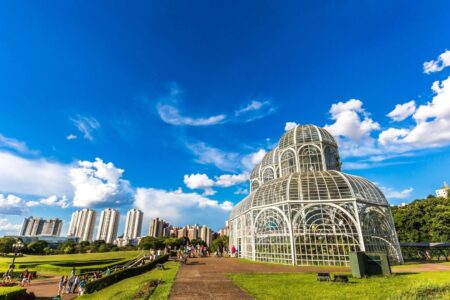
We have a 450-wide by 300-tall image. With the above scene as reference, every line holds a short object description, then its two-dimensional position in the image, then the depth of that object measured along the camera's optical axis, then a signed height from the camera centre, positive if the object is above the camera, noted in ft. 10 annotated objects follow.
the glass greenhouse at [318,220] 80.89 +4.82
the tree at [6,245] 277.44 -17.84
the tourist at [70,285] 69.52 -16.27
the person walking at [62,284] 68.56 -15.82
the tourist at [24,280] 81.97 -17.90
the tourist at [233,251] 131.94 -10.65
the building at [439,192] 588.34 +109.01
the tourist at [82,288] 60.91 -15.12
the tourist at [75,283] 69.92 -15.93
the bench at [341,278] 49.44 -9.54
